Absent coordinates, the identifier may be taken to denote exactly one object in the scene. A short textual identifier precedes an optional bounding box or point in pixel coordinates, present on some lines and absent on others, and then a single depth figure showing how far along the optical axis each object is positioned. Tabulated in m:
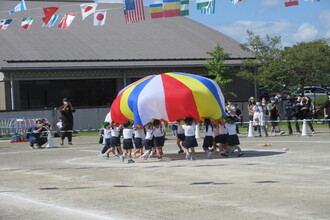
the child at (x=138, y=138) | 19.24
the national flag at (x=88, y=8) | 21.84
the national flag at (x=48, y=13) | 21.79
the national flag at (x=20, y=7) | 21.10
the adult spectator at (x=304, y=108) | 27.65
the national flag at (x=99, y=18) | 22.94
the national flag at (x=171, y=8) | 18.91
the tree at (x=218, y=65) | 40.84
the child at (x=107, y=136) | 19.86
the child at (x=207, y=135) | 18.70
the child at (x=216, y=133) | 19.11
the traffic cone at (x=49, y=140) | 26.38
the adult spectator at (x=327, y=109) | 26.56
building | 37.34
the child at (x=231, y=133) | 18.86
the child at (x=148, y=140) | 18.92
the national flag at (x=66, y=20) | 22.73
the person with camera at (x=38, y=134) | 26.12
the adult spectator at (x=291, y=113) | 27.50
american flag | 19.97
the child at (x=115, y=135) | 19.45
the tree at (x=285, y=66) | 40.72
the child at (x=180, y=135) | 20.19
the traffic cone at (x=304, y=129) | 26.14
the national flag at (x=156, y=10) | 19.23
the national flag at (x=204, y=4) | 18.17
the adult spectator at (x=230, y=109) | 24.77
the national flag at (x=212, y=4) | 18.11
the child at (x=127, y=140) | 18.34
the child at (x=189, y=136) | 18.03
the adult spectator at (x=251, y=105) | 29.86
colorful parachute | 18.41
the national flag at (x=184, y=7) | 18.84
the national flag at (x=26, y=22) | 23.33
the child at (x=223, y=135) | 18.96
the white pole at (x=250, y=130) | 27.69
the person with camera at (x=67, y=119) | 27.31
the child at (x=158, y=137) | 18.48
